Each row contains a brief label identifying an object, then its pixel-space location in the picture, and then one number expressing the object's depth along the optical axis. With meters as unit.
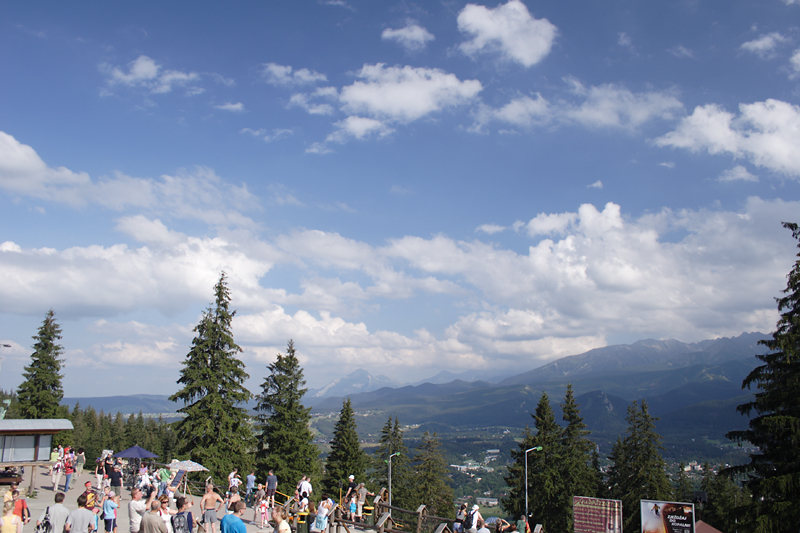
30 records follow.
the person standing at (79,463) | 33.25
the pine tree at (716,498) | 54.19
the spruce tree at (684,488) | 62.12
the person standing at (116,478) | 22.97
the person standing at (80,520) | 11.62
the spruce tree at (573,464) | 45.28
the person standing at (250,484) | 25.72
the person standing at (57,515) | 11.53
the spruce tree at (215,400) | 35.12
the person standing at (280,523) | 12.09
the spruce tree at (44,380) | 47.94
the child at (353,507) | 20.56
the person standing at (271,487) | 23.42
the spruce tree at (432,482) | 64.50
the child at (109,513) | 14.82
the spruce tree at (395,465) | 64.00
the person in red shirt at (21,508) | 13.45
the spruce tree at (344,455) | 52.56
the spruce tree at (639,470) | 44.59
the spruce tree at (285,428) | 43.77
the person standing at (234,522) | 11.30
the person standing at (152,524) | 11.18
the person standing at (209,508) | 15.08
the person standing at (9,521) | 11.07
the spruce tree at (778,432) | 18.75
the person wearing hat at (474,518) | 15.24
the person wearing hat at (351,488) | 21.59
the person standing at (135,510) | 13.61
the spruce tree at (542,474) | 45.84
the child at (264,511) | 20.46
